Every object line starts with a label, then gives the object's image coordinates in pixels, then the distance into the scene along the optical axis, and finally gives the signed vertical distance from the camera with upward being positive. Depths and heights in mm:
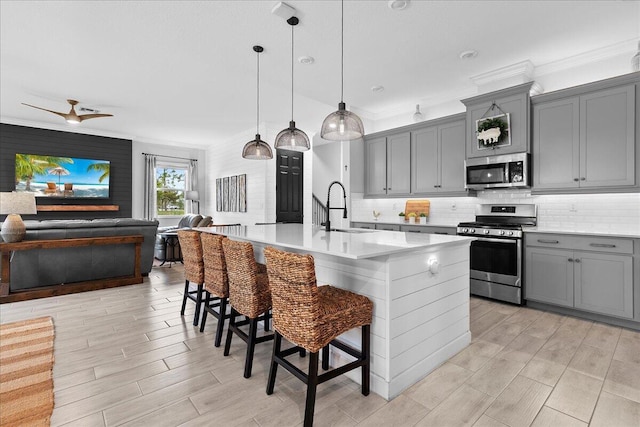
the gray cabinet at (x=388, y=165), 5387 +832
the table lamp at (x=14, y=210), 3850 +15
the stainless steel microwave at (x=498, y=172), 3869 +511
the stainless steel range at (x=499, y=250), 3779 -490
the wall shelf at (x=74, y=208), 6734 +75
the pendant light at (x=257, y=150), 3789 +732
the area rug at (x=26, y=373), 1796 -1138
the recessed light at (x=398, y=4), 2725 +1809
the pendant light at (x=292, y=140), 3250 +743
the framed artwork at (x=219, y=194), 8438 +458
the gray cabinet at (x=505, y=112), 3865 +1259
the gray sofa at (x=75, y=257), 4137 -637
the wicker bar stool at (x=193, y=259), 3039 -471
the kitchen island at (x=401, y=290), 1955 -542
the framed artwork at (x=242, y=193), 7277 +427
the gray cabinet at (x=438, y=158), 4672 +821
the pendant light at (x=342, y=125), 2557 +707
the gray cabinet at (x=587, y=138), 3234 +807
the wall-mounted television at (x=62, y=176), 6641 +782
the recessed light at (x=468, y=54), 3629 +1834
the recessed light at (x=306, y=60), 3758 +1831
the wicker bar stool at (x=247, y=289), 2209 -566
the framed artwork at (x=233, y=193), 7633 +433
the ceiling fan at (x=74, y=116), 5196 +1572
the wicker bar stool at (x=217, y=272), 2637 -519
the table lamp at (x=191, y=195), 8469 +433
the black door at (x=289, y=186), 6879 +555
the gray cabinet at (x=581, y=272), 3123 -653
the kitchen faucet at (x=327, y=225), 3009 -135
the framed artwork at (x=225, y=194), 8047 +447
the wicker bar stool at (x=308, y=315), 1700 -596
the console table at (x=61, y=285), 3946 -840
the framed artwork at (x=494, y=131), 4000 +1023
